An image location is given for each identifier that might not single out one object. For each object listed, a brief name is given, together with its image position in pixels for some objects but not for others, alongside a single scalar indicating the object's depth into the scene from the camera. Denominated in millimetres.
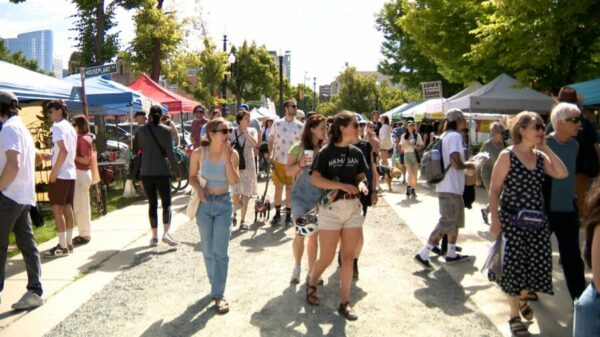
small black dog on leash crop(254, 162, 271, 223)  9047
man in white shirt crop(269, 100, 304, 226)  8602
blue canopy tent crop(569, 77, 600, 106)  10582
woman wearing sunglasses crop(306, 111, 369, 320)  4562
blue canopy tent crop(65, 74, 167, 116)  11727
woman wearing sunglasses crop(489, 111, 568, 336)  4184
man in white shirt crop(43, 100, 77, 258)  6359
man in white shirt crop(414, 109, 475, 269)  6023
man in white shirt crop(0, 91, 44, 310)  4551
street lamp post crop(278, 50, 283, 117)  27305
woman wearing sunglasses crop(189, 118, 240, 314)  4867
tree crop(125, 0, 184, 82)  20828
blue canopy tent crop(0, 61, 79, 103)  8258
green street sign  8734
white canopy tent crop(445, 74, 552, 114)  13742
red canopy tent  16891
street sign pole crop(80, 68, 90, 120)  9203
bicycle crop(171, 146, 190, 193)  12547
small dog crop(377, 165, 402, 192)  5812
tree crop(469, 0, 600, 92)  9719
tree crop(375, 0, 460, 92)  30250
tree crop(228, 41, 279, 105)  53969
